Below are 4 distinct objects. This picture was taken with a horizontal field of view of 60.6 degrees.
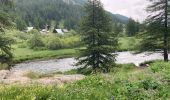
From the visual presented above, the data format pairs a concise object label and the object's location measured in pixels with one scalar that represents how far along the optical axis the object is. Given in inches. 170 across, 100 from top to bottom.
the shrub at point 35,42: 1940.8
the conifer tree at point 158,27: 777.5
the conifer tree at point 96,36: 722.5
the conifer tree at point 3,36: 427.4
